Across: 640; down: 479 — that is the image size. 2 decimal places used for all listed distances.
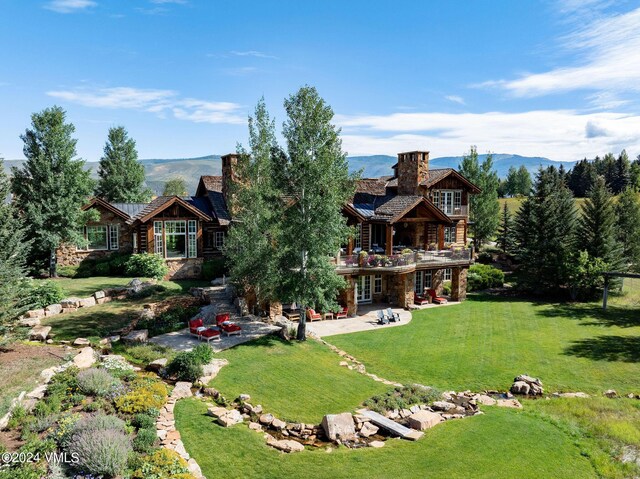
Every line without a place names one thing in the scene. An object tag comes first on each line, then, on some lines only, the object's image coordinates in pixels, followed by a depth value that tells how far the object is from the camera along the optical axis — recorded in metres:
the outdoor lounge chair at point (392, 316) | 25.14
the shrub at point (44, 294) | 21.20
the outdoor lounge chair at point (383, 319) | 24.88
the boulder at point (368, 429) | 13.03
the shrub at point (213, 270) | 30.10
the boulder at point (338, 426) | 12.76
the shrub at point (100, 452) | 9.80
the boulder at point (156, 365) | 16.89
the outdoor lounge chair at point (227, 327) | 20.75
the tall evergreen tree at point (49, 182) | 26.80
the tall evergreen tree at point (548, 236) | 32.06
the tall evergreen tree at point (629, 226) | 35.31
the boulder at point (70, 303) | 22.05
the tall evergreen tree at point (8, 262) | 15.77
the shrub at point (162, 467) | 9.96
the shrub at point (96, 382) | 13.62
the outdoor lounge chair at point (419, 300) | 29.58
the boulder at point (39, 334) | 18.28
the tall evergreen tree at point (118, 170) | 44.56
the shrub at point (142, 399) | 12.98
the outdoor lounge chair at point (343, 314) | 25.81
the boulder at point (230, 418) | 12.95
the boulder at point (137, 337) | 19.06
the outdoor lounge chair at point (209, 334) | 19.84
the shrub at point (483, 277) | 34.81
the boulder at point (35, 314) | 20.50
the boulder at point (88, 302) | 22.61
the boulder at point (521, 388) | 16.53
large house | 28.34
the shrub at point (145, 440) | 10.97
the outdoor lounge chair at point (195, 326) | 20.28
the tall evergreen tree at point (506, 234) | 43.78
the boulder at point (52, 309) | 21.17
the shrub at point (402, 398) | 14.72
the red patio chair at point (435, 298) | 30.17
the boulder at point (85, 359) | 15.53
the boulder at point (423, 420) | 13.41
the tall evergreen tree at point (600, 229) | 31.19
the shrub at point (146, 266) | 28.52
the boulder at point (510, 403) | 15.41
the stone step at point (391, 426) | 12.81
